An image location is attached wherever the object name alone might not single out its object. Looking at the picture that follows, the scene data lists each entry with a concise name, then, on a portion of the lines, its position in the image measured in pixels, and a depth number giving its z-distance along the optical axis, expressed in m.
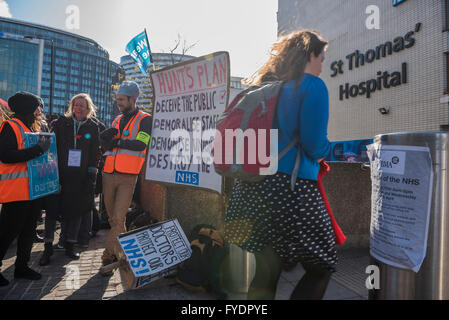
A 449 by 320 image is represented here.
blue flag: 6.77
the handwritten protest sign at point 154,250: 2.91
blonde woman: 3.98
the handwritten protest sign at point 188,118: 3.18
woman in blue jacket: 1.60
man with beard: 3.52
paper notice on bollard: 2.16
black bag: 2.85
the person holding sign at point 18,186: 3.03
